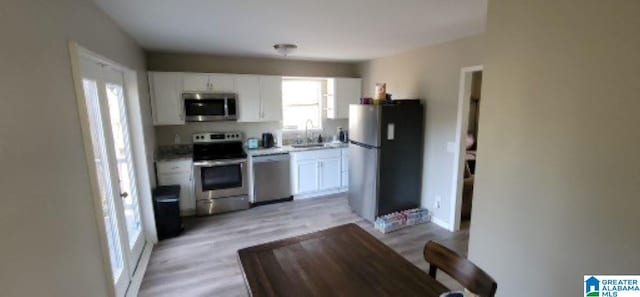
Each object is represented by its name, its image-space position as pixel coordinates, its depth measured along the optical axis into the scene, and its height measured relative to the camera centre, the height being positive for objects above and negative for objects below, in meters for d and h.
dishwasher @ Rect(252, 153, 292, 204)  4.28 -1.03
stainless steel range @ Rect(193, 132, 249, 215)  3.98 -0.92
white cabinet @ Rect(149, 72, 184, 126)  3.84 +0.22
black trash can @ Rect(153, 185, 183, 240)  3.30 -1.18
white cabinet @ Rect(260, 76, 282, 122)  4.46 +0.24
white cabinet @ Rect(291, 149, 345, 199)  4.55 -1.03
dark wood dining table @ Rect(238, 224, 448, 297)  1.23 -0.78
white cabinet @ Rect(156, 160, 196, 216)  3.77 -0.89
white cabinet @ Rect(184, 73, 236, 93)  4.00 +0.45
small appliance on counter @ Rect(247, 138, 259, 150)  4.54 -0.51
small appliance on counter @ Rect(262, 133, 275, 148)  4.68 -0.46
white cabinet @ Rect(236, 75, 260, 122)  4.32 +0.25
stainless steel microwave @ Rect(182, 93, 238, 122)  4.04 +0.09
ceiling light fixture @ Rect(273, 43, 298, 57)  3.24 +0.77
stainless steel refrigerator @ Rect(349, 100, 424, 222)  3.55 -0.60
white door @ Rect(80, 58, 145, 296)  2.00 -0.43
